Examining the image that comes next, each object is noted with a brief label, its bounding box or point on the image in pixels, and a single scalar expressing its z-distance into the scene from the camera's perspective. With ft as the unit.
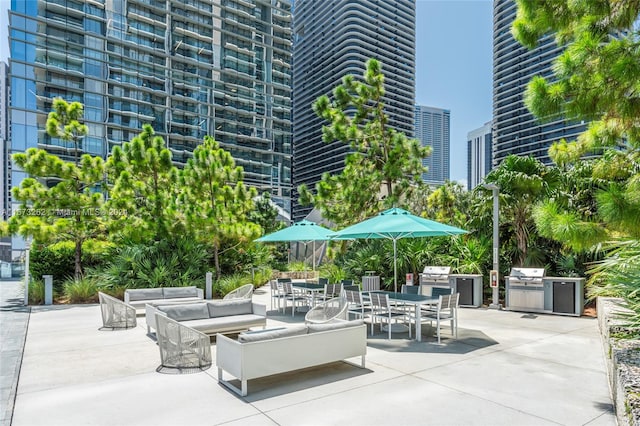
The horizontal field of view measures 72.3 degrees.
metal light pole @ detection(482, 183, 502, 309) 37.22
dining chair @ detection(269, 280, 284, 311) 37.63
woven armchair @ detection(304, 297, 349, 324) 23.17
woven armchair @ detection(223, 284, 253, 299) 31.76
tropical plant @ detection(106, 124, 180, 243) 45.68
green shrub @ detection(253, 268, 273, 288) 56.65
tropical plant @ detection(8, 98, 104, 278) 42.06
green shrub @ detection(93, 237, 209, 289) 44.96
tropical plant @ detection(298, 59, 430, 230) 54.19
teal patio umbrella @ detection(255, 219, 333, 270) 36.14
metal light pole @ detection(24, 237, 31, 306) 40.70
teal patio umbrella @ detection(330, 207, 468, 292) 26.91
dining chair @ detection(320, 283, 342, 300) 34.42
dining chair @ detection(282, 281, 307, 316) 35.26
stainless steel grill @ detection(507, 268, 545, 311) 34.96
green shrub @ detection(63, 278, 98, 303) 43.16
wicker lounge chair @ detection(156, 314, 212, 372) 19.61
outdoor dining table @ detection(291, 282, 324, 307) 34.78
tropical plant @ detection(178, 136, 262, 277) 47.62
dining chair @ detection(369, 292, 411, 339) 25.43
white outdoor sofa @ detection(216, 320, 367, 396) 16.16
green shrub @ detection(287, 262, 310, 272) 75.82
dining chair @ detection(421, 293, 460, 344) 24.47
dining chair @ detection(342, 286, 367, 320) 27.76
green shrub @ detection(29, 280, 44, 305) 42.68
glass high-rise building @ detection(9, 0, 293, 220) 182.29
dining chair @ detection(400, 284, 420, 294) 30.76
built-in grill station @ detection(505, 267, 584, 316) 33.45
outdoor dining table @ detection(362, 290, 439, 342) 25.03
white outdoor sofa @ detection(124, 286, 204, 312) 34.24
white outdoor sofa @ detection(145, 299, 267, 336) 24.71
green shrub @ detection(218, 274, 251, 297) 49.49
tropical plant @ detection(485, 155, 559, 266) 38.88
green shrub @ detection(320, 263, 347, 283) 48.21
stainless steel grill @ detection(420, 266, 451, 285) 39.32
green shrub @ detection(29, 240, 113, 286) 45.32
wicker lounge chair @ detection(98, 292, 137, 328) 29.30
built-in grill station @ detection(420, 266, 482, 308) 38.68
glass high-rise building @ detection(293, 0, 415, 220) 268.41
